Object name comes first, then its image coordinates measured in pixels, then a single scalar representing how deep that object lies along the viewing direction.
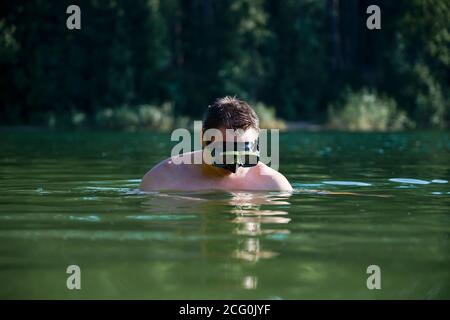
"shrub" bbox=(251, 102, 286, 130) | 33.59
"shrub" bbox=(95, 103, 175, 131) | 32.53
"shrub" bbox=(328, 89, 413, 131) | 33.47
